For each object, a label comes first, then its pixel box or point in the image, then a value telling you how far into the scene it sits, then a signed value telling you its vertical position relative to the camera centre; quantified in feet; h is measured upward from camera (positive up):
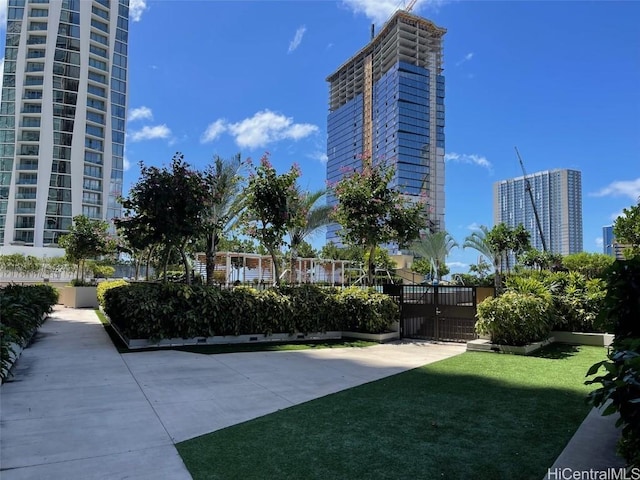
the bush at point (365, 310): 41.39 -3.36
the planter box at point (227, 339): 32.73 -5.48
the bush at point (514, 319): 32.50 -3.04
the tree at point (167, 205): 35.22 +5.41
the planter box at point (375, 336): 40.63 -5.70
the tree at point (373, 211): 48.01 +7.17
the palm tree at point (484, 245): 115.65 +8.90
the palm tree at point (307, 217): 50.40 +8.05
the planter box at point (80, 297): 76.54 -4.75
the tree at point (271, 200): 43.57 +7.39
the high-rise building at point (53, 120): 224.94 +79.55
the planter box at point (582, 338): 34.94 -4.77
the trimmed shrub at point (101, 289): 60.17 -2.75
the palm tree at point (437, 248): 131.85 +8.62
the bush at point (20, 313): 19.98 -3.15
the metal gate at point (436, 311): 40.01 -3.25
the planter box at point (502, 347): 31.89 -5.18
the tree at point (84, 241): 75.66 +4.99
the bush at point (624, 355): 7.98 -1.52
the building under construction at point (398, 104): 265.75 +114.80
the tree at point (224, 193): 56.34 +10.54
